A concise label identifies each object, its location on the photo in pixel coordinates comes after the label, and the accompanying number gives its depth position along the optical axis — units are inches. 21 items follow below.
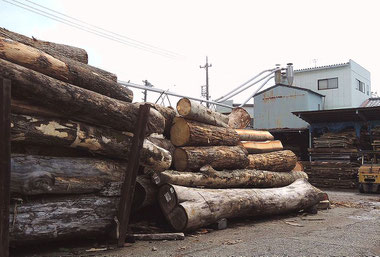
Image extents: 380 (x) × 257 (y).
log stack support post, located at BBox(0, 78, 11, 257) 165.5
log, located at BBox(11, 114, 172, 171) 197.8
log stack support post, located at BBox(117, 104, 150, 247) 230.8
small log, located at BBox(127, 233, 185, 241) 247.0
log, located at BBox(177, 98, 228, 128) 340.3
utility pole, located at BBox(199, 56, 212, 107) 1697.1
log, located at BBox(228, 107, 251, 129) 498.3
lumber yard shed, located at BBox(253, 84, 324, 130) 1057.5
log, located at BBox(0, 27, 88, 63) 215.0
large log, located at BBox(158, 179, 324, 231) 266.7
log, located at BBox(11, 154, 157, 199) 191.9
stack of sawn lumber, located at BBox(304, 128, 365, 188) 744.3
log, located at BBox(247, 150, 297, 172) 431.2
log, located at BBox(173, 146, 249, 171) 328.8
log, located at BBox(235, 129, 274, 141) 469.7
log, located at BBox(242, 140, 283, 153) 456.3
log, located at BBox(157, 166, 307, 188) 302.8
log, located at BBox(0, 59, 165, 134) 185.9
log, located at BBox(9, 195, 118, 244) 190.7
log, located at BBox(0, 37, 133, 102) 197.8
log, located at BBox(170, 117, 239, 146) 337.9
